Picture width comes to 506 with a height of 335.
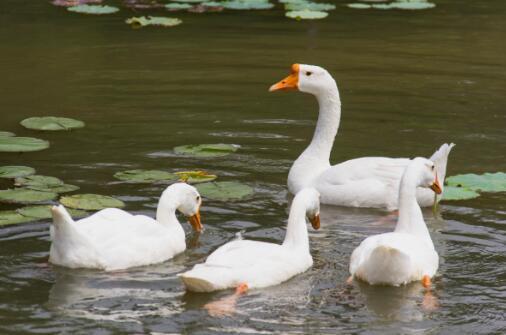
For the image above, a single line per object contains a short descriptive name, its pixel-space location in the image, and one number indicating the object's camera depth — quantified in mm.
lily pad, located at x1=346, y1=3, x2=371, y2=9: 20188
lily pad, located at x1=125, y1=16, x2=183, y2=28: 18812
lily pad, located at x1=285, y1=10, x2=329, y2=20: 18969
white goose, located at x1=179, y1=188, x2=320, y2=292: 8242
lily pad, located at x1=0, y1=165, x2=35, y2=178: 10844
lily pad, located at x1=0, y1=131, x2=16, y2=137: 12250
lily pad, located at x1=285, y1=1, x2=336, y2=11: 19969
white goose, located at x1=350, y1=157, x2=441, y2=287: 8438
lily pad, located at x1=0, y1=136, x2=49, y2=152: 11730
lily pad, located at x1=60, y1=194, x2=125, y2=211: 10091
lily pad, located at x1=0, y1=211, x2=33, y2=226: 9664
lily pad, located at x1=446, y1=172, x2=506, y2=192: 10859
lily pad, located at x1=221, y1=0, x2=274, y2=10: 20070
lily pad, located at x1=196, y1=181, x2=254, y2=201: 10586
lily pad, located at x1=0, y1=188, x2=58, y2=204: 10195
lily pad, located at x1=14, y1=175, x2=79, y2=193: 10531
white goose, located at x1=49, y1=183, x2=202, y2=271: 8633
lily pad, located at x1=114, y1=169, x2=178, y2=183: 10984
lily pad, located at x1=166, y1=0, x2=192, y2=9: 19984
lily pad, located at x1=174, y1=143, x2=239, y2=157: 12016
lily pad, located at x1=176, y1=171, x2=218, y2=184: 11039
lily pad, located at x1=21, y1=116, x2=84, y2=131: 12797
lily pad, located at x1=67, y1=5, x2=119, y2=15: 19438
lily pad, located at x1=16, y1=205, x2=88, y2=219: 9852
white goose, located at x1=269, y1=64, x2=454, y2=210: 10805
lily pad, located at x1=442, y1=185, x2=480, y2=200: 10719
